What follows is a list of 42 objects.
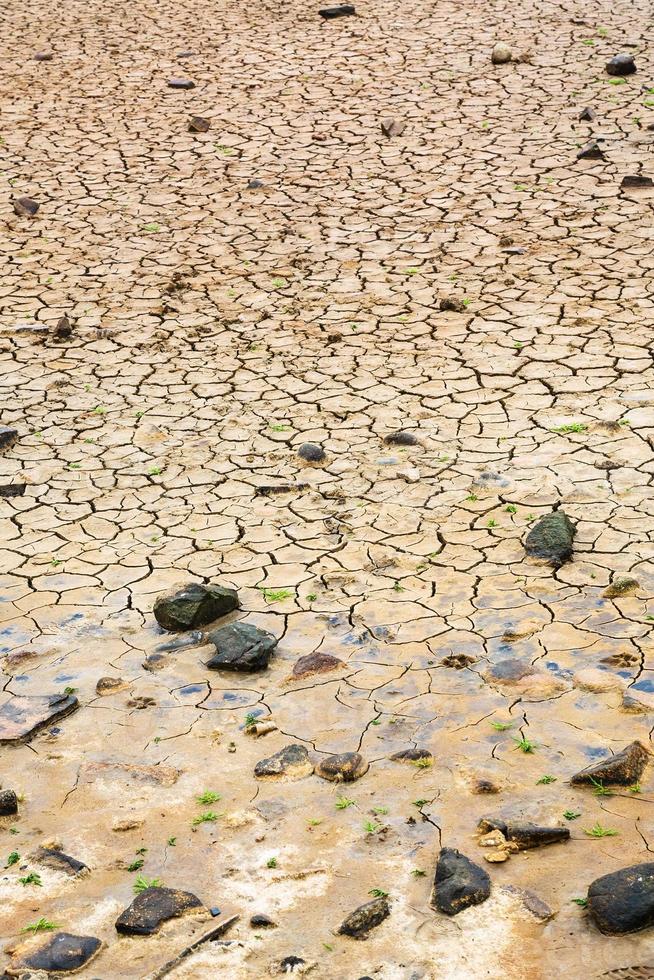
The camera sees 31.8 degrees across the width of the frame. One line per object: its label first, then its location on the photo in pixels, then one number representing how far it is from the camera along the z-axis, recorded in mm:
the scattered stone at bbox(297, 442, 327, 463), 5277
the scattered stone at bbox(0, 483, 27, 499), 5188
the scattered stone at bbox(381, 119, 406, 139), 9156
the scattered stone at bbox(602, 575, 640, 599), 4027
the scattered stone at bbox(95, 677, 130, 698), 3783
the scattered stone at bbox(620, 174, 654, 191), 7773
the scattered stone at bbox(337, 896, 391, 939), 2633
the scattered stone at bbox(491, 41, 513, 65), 10344
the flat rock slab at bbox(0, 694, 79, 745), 3564
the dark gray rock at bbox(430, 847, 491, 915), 2674
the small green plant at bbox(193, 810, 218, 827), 3123
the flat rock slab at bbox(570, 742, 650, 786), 3020
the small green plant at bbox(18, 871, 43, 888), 2900
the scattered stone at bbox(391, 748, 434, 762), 3285
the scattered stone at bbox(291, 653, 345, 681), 3801
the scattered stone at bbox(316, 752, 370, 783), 3248
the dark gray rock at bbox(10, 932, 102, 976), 2598
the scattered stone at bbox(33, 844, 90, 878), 2941
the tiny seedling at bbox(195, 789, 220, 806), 3205
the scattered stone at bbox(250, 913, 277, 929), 2689
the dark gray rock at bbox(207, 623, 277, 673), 3840
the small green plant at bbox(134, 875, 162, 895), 2862
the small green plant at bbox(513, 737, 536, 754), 3266
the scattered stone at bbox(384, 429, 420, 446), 5348
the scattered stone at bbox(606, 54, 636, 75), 9773
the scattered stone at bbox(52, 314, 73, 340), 6641
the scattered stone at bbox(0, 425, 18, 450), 5578
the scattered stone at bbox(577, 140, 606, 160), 8312
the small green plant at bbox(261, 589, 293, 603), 4297
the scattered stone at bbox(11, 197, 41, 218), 8281
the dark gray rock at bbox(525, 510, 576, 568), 4289
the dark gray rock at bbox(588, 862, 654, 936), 2498
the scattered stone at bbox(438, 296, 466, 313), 6565
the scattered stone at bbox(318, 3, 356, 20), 12031
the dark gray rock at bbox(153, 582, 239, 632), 4102
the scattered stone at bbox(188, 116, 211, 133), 9609
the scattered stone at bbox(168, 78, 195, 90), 10555
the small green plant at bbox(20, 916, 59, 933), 2727
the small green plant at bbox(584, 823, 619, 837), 2855
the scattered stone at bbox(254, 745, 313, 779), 3293
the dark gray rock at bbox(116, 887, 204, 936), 2705
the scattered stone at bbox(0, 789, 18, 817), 3186
